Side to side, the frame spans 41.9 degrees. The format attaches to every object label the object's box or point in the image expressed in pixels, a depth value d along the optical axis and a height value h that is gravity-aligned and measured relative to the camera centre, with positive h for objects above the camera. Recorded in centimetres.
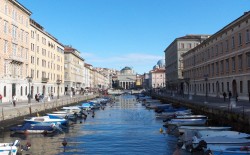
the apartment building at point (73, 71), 11800 +707
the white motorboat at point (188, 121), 3625 -373
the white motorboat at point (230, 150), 1741 -342
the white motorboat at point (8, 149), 1905 -349
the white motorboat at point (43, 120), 3491 -332
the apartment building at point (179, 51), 11519 +1350
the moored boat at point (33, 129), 3209 -385
